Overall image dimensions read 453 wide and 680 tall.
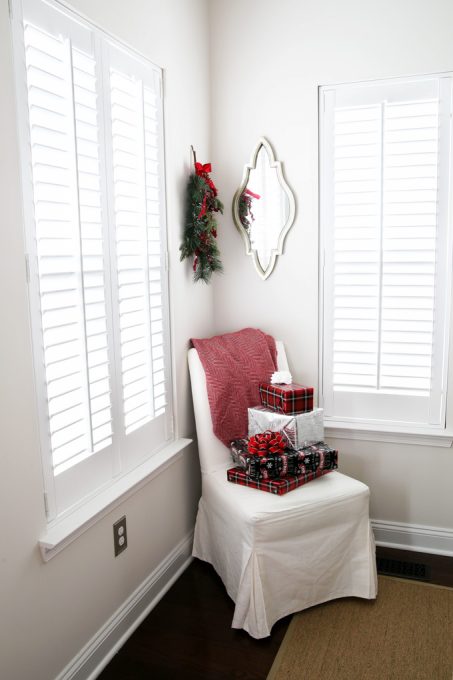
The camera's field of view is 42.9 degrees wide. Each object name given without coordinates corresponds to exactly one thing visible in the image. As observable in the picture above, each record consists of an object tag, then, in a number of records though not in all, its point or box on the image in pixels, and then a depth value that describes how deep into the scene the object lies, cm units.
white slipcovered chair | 212
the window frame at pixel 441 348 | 252
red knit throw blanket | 255
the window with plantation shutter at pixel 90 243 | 163
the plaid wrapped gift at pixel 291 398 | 240
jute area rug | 197
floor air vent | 252
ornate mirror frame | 273
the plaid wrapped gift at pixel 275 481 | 226
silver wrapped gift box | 238
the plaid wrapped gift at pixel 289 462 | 229
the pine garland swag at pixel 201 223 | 256
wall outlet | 209
